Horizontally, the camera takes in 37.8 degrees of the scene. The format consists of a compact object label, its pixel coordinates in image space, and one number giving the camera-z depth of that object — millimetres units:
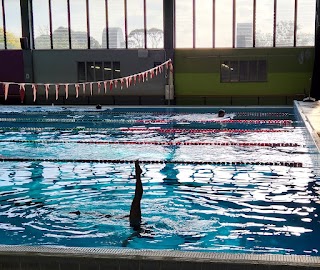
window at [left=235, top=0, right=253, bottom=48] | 18391
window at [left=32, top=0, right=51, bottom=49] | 19625
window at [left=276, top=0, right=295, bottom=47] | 18000
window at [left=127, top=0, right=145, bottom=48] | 19172
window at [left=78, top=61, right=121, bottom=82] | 19344
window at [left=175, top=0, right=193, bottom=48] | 18844
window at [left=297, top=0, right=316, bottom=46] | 17891
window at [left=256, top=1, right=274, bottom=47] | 18203
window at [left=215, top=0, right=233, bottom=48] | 18531
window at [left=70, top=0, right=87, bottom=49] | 19375
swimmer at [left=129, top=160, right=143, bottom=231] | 3950
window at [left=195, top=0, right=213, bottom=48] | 18672
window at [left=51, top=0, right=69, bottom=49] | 19438
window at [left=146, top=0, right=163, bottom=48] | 19062
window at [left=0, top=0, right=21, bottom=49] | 19625
